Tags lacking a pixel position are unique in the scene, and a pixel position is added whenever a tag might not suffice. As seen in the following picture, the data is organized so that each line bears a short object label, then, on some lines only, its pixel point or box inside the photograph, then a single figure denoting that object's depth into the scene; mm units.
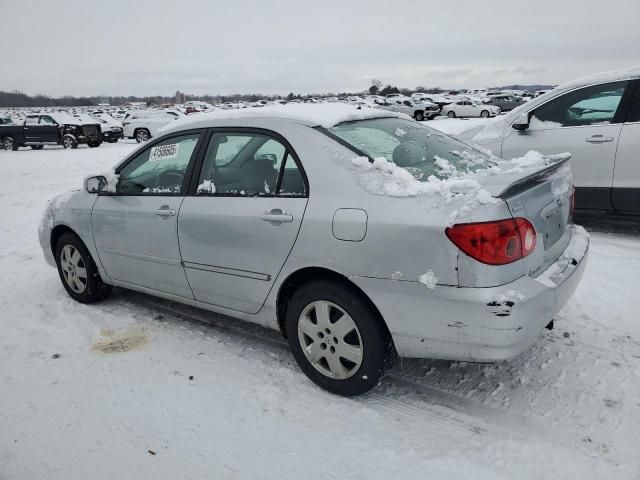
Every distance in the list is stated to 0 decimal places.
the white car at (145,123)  24281
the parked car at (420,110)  35625
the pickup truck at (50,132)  22266
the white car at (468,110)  33844
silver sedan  2426
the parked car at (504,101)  38938
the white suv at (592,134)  5348
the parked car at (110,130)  24594
